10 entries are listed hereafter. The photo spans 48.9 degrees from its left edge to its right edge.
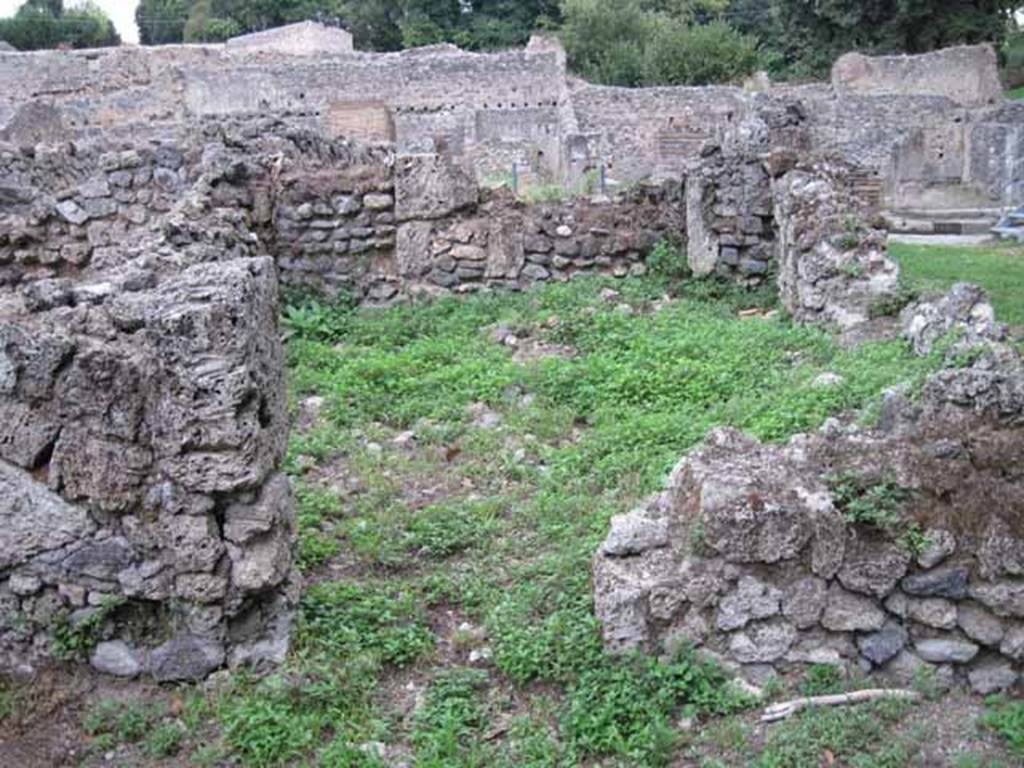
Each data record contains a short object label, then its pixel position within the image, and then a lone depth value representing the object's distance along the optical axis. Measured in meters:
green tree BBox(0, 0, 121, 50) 48.53
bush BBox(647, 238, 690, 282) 10.28
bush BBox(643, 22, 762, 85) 36.69
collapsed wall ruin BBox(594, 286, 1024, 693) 3.96
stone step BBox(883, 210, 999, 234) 16.84
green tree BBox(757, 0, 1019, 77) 30.19
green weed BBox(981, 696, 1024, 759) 3.53
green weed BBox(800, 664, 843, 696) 3.91
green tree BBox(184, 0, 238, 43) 49.00
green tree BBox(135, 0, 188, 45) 56.84
